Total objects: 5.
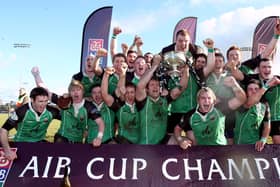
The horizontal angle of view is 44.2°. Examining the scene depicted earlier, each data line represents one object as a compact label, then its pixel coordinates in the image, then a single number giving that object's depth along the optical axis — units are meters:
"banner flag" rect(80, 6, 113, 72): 13.63
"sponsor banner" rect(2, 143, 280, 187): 4.60
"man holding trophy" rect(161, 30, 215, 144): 5.61
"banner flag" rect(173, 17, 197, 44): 15.38
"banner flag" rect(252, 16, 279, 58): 13.05
